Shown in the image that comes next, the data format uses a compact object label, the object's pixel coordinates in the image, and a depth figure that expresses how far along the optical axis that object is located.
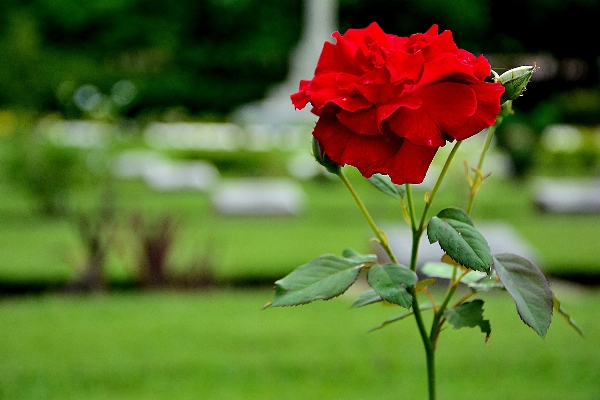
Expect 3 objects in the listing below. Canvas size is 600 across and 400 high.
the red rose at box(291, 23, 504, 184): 1.45
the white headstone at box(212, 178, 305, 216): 12.77
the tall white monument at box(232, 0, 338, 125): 28.83
